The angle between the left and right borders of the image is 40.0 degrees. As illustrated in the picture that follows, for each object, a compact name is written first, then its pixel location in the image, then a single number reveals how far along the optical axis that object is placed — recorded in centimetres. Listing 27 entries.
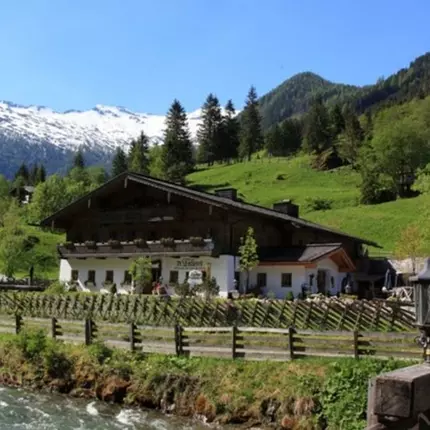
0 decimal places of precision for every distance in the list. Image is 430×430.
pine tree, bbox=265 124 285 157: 11956
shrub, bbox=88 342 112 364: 1995
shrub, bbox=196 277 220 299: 3544
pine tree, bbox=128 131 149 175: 11626
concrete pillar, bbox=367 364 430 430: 305
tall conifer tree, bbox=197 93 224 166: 11775
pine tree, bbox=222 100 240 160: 11781
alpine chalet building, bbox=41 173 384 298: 3750
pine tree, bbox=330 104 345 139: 11575
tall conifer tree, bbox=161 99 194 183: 9838
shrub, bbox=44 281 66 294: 3908
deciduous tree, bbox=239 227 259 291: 3603
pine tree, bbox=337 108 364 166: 10050
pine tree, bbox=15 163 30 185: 14112
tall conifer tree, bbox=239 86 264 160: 11900
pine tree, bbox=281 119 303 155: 12100
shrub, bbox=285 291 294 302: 3468
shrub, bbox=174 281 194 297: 3491
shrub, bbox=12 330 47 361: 2105
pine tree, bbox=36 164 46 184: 13650
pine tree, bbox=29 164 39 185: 14212
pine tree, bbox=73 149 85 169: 13438
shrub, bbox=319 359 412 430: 1345
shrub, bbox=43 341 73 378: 2016
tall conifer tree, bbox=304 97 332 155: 11106
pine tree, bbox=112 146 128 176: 12056
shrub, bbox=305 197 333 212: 7700
